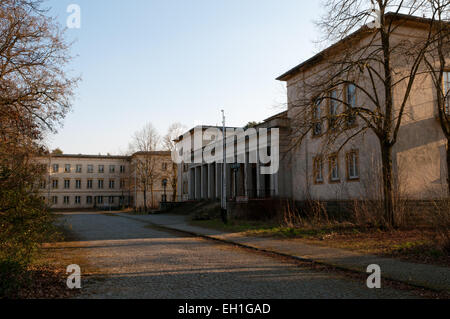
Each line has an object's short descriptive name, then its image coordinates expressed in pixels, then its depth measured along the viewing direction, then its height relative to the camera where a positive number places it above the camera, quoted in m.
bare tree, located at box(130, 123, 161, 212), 59.59 +5.96
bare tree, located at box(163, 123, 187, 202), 62.93 +7.25
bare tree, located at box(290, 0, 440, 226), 15.38 +4.30
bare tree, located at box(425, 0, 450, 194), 13.80 +5.47
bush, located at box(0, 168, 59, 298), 8.31 -0.73
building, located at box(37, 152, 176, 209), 87.06 +2.29
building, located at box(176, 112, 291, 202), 32.00 +2.83
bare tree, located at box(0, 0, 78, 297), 9.04 +2.87
